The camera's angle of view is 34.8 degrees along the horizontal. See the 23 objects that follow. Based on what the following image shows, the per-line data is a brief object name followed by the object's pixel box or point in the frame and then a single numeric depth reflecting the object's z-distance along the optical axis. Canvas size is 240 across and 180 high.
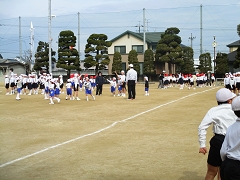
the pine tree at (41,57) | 57.50
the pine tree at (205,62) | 61.75
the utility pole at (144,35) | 59.81
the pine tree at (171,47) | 56.62
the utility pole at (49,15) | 40.84
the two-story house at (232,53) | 62.59
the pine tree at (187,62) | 60.37
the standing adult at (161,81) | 38.12
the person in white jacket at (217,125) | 5.03
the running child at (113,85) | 26.16
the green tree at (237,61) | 46.38
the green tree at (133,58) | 58.50
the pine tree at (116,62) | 59.03
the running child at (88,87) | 21.98
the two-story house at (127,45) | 62.78
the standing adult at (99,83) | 26.97
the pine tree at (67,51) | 52.84
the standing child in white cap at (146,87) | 26.08
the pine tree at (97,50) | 54.34
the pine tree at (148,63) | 58.34
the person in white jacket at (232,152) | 3.95
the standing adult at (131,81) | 22.20
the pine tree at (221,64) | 56.12
